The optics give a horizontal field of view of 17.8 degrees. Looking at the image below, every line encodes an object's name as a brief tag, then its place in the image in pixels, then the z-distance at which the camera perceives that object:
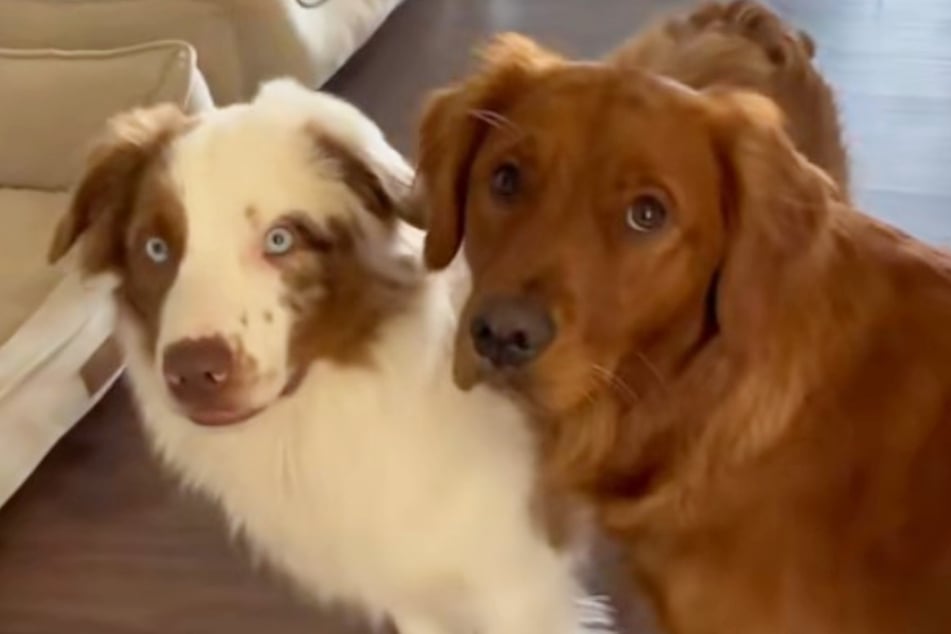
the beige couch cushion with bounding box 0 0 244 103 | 2.20
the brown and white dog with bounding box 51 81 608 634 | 1.54
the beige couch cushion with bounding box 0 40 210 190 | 2.06
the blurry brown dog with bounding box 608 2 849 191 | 1.69
